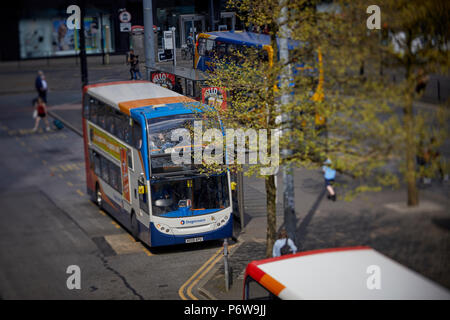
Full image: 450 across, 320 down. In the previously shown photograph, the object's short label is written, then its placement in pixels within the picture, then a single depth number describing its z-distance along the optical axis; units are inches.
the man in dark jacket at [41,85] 1411.2
